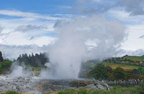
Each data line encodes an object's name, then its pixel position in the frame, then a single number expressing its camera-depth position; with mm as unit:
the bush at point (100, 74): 78125
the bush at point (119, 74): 74625
